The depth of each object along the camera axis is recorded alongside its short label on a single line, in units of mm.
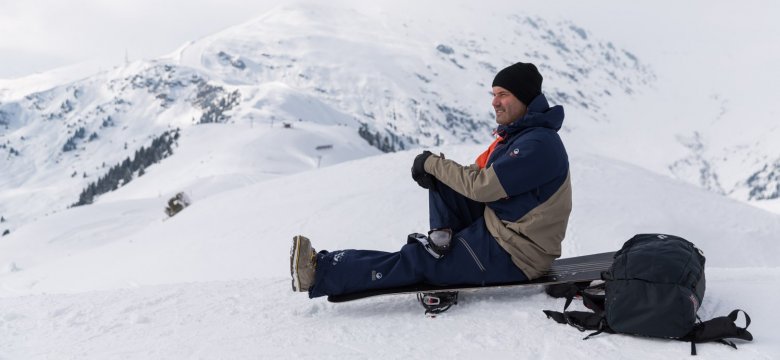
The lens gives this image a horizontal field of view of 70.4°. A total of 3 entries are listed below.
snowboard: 4619
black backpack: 3562
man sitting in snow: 4387
